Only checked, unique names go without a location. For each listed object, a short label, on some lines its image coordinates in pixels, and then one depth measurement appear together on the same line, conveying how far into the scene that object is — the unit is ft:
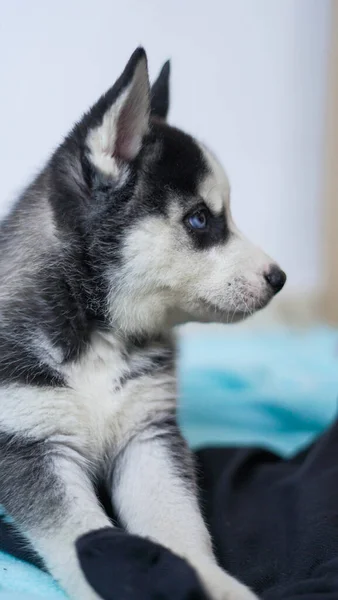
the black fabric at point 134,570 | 1.98
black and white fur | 2.34
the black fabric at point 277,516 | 2.25
